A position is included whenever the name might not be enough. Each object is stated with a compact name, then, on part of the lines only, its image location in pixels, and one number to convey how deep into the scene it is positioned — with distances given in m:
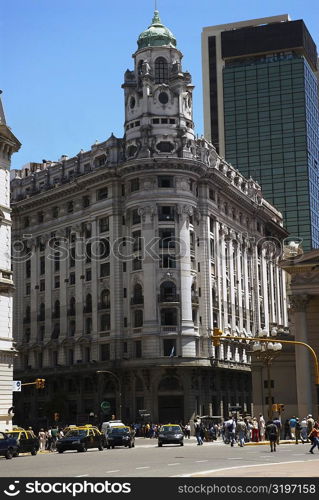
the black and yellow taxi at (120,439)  51.62
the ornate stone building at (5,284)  59.53
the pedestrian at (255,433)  49.94
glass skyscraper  158.88
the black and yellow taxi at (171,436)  51.06
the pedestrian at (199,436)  52.28
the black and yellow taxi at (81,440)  47.00
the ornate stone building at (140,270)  88.06
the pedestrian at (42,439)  56.41
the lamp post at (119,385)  85.05
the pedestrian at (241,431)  45.62
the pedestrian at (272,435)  38.81
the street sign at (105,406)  87.06
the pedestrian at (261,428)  50.69
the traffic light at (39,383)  58.76
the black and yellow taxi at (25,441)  45.41
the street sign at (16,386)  59.24
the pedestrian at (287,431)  52.62
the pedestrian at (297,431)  46.97
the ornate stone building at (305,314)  60.88
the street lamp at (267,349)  49.50
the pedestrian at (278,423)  48.91
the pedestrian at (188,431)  69.06
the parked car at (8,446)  41.81
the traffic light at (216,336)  43.53
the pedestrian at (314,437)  36.25
